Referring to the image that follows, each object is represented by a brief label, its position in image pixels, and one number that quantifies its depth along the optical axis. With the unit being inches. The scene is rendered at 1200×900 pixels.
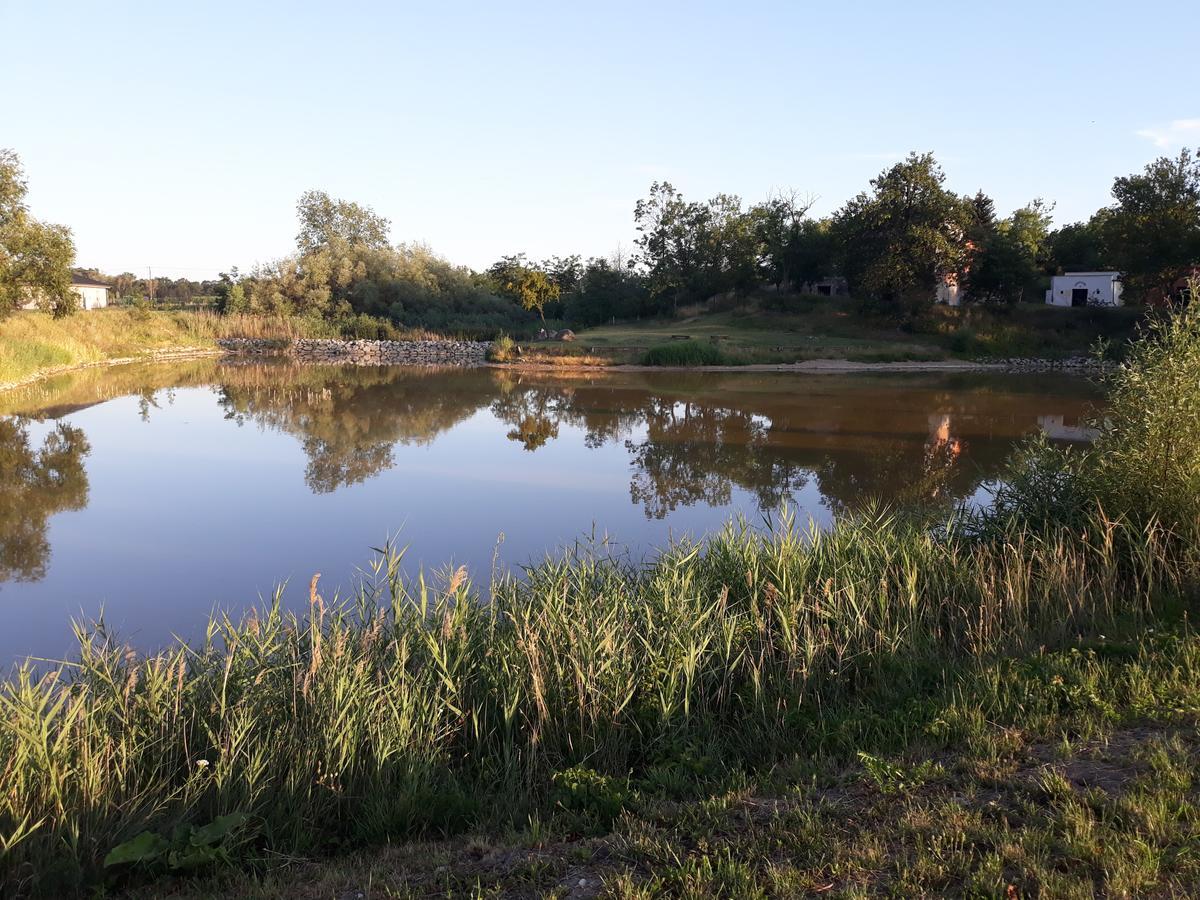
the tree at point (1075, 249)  2239.2
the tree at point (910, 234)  1754.4
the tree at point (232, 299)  2098.9
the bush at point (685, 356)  1513.3
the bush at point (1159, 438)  315.9
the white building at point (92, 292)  2400.0
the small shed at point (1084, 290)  2043.6
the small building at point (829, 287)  2209.6
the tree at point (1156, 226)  1568.7
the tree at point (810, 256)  2111.2
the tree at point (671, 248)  2175.2
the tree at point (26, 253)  1109.7
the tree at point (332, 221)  2765.7
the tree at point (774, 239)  2162.9
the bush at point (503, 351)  1660.9
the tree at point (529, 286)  1919.3
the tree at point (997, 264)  1870.1
